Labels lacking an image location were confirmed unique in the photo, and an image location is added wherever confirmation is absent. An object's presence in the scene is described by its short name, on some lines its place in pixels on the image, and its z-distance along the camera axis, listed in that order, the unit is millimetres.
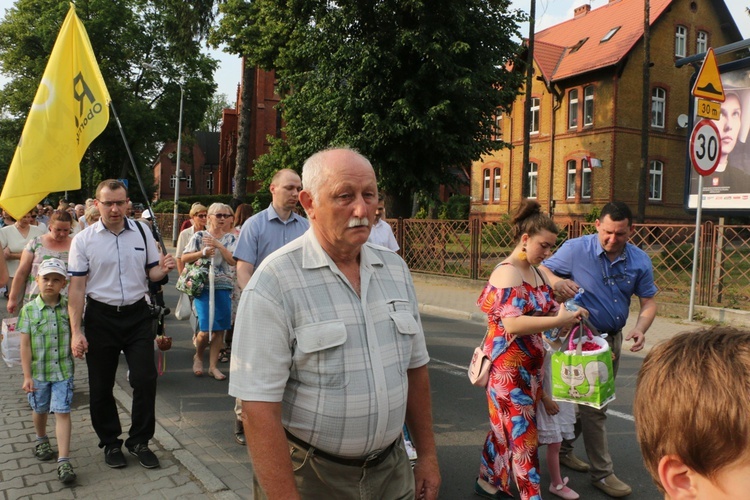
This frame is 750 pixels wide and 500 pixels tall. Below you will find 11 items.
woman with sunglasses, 7238
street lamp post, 30453
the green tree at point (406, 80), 18500
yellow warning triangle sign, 10055
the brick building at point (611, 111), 32531
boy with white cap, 4598
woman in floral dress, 3666
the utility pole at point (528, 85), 23125
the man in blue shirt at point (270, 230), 4914
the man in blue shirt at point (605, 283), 4199
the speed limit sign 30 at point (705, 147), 10164
